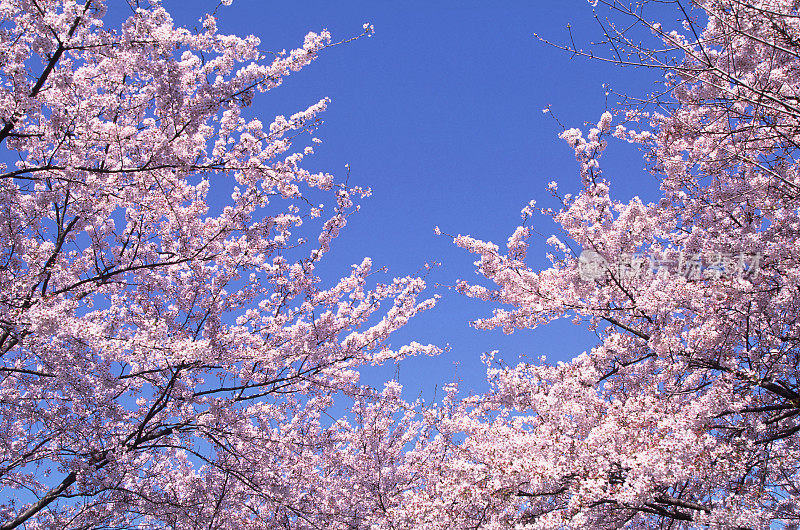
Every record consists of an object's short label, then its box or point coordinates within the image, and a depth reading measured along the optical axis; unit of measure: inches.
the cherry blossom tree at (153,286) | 210.5
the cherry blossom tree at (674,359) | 208.4
